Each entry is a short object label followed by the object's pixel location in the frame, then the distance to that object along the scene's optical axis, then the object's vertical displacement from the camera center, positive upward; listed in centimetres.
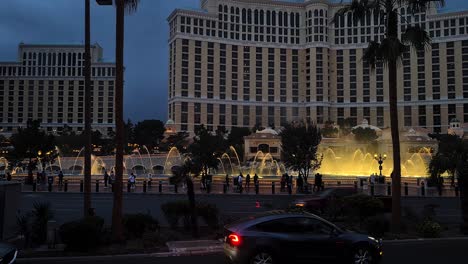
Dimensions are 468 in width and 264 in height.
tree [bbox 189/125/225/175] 4075 +125
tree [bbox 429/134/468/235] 1555 -8
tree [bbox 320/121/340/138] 10716 +777
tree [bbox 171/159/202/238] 1366 -53
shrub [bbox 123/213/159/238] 1366 -196
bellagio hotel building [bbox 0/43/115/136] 17750 +3065
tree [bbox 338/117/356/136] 11485 +1141
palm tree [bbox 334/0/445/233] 1509 +422
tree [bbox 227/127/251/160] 9794 +625
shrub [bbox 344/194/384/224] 1605 -165
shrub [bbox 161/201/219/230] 1455 -168
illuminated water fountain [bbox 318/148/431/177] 5831 -24
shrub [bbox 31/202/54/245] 1260 -174
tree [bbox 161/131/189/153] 10871 +558
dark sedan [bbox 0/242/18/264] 825 -176
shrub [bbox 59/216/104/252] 1164 -194
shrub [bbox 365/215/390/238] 1426 -211
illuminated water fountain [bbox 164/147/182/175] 6920 +45
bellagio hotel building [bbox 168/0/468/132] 14500 +3239
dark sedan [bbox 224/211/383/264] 894 -169
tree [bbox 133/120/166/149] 12741 +913
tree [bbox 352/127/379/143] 8997 +618
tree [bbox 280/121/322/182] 3850 +148
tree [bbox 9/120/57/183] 4199 +187
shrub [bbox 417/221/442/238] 1435 -224
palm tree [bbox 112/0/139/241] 1269 +144
